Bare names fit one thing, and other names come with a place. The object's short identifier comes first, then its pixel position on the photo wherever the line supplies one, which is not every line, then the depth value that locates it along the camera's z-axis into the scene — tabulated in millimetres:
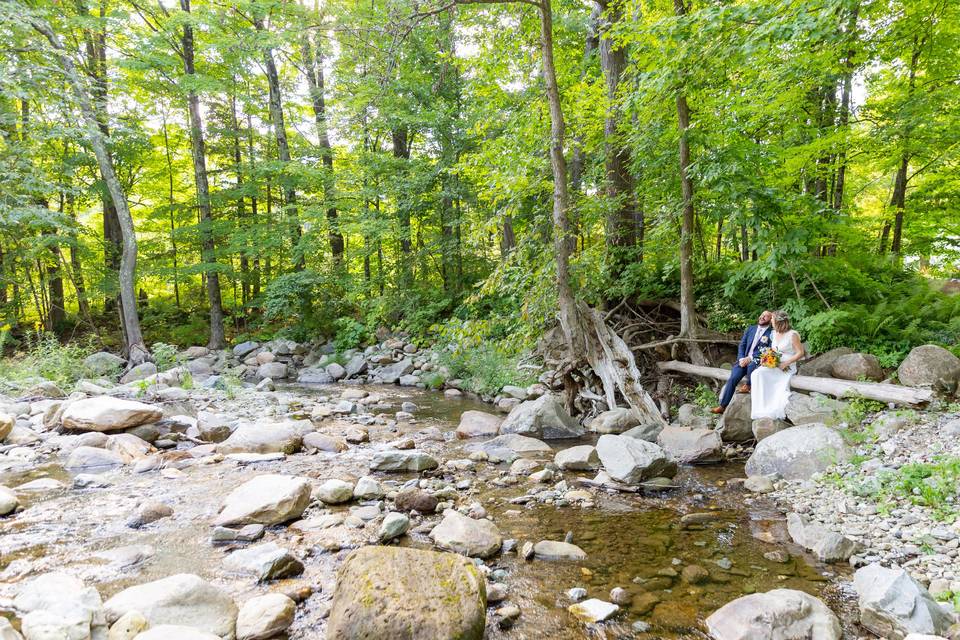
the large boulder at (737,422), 6738
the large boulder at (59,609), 2420
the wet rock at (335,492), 4743
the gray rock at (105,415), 6648
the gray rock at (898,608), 2623
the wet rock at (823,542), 3576
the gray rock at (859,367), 6423
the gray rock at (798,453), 5062
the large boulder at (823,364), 6891
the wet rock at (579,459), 5891
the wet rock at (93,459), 5770
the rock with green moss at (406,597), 2558
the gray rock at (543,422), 7801
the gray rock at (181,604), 2711
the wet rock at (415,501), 4621
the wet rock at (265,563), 3361
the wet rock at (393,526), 4023
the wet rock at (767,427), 6272
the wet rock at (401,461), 5805
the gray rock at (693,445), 6113
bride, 6449
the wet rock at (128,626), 2504
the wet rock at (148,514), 4258
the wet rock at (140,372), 12258
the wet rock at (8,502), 4348
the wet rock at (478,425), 7863
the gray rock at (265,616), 2742
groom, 6990
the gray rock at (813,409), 5867
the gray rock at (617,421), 7645
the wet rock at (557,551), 3787
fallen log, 5320
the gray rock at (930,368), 5742
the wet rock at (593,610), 3027
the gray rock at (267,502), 4242
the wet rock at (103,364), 12398
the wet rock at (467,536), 3791
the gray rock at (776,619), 2682
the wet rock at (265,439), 6516
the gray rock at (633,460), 5277
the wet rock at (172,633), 2365
